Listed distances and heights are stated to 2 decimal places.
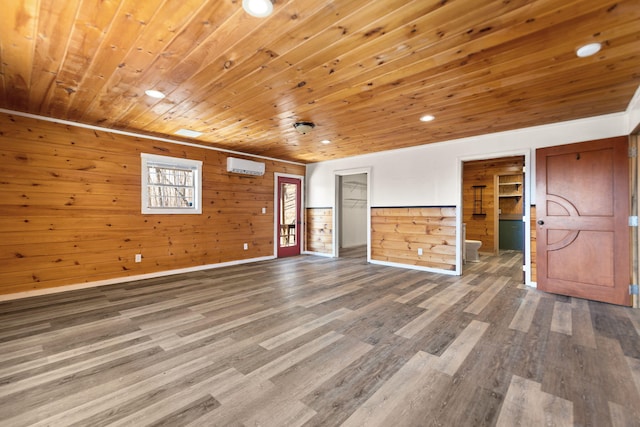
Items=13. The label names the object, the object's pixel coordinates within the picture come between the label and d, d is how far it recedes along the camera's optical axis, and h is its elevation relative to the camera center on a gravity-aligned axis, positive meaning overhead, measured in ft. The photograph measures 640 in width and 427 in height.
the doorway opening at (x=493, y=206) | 24.34 +0.78
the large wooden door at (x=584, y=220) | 10.87 -0.24
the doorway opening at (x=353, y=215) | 26.96 -0.08
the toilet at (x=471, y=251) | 20.07 -2.68
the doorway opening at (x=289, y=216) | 22.08 -0.14
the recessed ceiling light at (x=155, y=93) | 9.42 +4.19
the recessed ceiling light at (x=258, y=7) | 5.30 +4.05
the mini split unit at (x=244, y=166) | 18.16 +3.23
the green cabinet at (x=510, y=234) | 25.39 -1.84
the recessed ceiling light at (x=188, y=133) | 14.25 +4.29
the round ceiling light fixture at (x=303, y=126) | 12.60 +4.05
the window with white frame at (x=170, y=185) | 15.16 +1.71
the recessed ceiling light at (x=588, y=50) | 6.65 +4.05
